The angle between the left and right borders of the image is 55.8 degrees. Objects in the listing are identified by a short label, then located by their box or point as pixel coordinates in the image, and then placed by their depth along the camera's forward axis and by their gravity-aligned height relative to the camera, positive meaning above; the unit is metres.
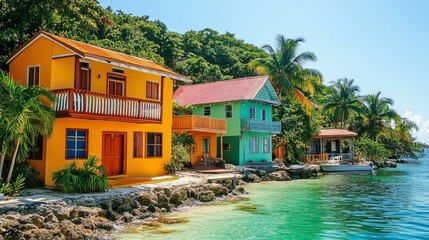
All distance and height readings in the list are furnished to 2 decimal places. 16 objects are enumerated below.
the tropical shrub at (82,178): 15.39 -0.97
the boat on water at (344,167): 39.03 -1.34
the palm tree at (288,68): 42.31 +8.91
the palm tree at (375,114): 54.47 +5.30
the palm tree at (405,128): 64.50 +3.98
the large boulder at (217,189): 20.39 -1.81
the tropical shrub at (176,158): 22.41 -0.31
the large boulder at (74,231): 11.81 -2.31
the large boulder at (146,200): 16.03 -1.84
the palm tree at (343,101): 51.84 +6.75
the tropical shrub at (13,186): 14.24 -1.18
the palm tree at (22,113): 14.17 +1.45
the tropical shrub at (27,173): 15.89 -0.78
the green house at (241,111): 33.25 +3.60
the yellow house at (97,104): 16.84 +2.15
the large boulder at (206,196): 19.12 -2.05
